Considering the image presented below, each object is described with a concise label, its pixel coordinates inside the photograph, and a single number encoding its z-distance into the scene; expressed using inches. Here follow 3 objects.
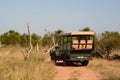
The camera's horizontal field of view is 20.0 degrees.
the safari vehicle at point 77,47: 937.5
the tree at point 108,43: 1461.6
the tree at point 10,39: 2687.0
